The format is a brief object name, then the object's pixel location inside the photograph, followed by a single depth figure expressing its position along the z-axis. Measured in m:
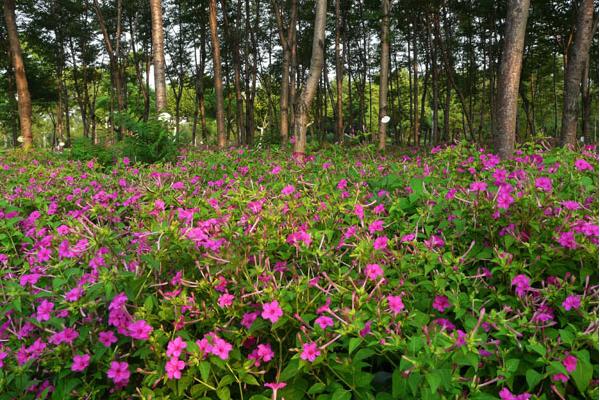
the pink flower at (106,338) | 0.73
